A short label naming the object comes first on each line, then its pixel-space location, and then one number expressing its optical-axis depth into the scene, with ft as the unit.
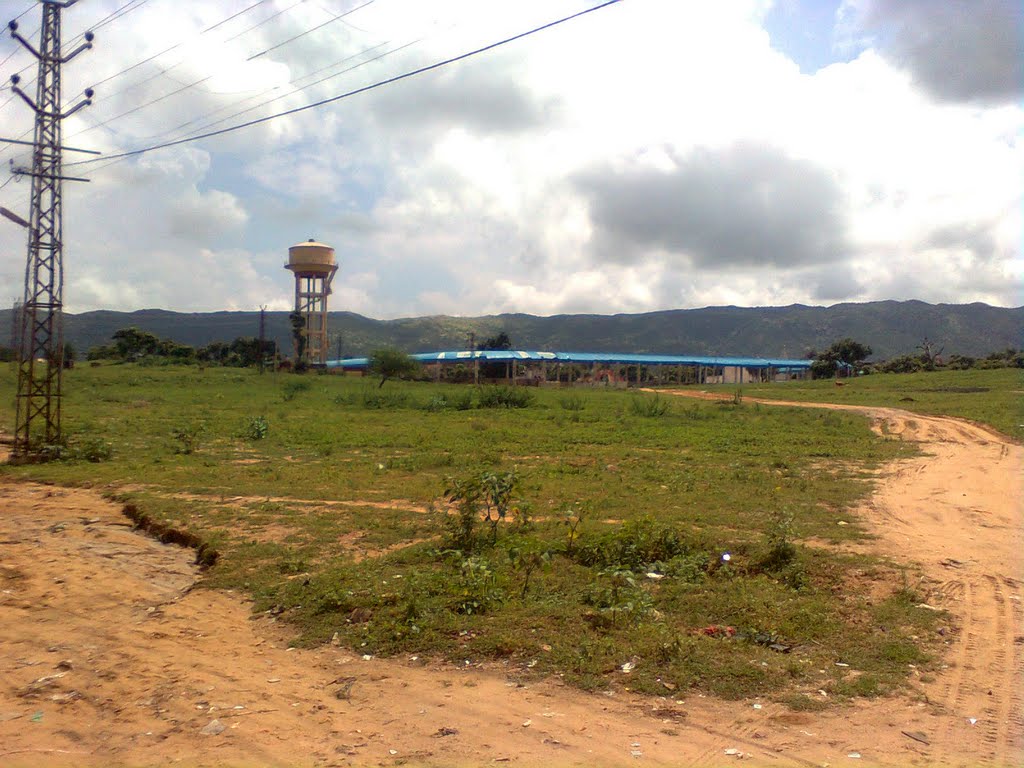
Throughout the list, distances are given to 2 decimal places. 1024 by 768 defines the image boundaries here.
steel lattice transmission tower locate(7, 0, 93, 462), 61.00
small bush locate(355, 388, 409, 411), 131.13
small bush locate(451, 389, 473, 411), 127.34
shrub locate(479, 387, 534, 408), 130.52
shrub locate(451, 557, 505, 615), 25.29
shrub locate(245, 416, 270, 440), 81.35
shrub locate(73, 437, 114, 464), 64.44
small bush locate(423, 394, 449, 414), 124.57
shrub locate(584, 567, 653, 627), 24.09
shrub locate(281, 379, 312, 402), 141.76
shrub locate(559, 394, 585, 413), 125.40
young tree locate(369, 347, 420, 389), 196.13
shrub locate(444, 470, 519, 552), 32.83
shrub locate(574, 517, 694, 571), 30.55
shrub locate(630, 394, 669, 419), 113.60
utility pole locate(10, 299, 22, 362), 102.27
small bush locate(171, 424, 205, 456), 68.69
